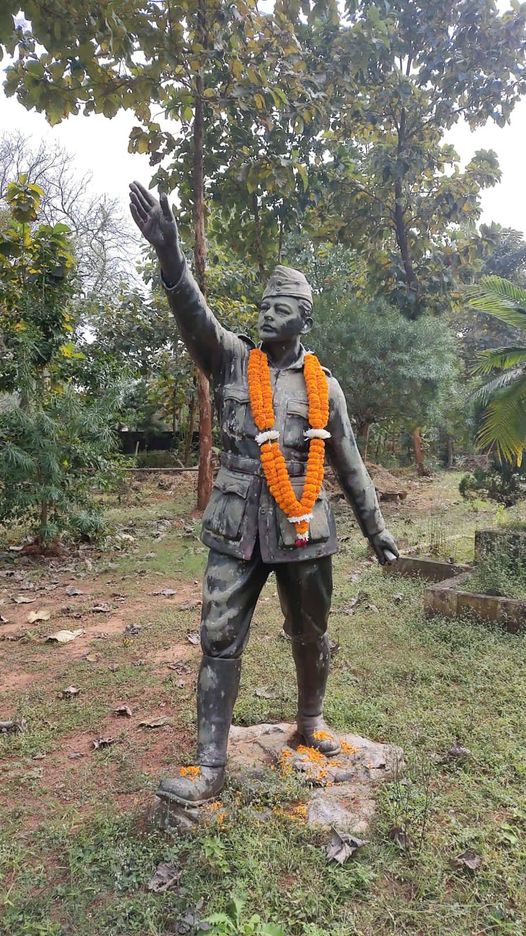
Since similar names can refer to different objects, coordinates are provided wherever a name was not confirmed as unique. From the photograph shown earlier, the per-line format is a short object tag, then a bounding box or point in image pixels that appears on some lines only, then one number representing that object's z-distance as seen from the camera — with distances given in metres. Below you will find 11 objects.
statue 2.66
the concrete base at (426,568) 6.43
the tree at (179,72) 4.31
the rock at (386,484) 12.12
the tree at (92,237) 18.61
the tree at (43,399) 7.17
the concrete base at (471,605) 5.02
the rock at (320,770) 2.57
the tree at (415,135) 10.92
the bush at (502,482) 9.35
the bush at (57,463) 7.18
